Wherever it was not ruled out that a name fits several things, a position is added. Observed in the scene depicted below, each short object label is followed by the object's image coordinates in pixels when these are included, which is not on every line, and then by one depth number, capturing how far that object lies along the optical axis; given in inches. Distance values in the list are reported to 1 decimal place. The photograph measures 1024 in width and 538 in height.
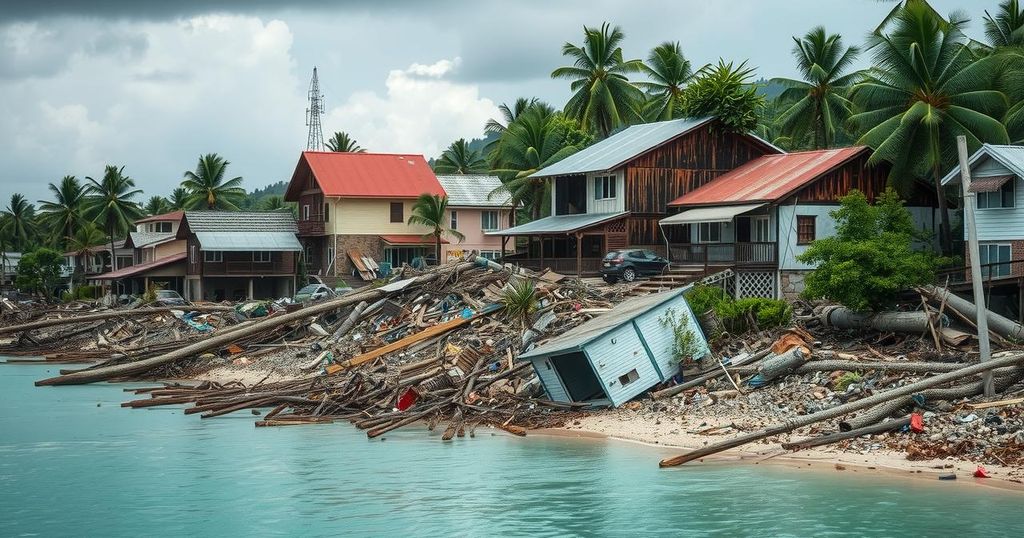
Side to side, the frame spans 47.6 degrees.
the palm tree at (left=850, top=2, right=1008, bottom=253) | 1701.5
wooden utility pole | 1032.8
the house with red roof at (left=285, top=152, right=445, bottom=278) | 2883.9
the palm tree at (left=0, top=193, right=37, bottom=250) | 4926.2
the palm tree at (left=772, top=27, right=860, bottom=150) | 2391.7
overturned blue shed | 1235.2
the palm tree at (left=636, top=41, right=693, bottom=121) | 2842.0
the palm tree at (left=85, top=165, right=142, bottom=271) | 3924.7
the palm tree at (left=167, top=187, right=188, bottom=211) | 4681.8
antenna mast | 4049.0
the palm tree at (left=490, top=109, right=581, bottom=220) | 2608.3
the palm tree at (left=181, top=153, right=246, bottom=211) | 3784.5
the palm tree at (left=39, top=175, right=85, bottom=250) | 4128.9
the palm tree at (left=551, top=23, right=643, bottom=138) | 2763.3
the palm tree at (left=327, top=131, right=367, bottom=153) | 3833.7
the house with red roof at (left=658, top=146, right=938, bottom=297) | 1797.5
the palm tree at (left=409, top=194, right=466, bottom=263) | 2800.2
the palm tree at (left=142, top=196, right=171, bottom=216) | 4788.4
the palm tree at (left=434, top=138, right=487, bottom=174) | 3661.4
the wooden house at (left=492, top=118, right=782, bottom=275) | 2102.6
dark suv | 1915.6
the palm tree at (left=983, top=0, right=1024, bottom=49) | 2059.5
